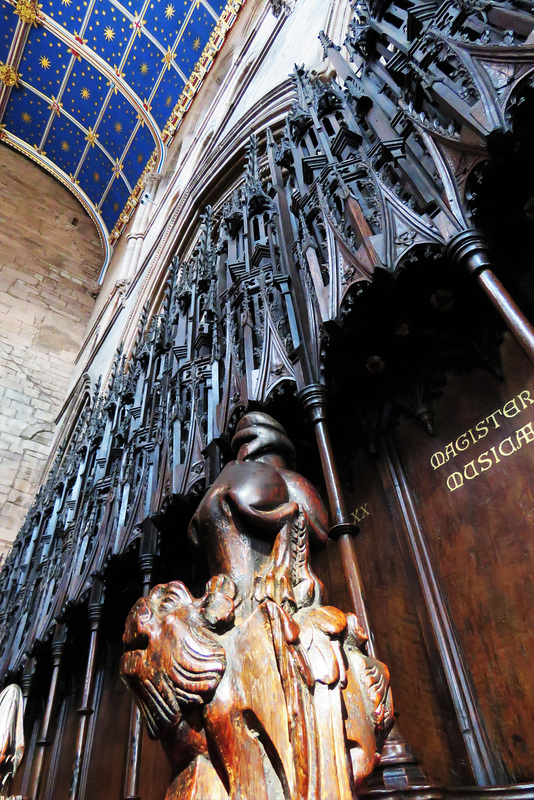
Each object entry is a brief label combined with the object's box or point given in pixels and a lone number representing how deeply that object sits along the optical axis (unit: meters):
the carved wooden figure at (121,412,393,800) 0.90
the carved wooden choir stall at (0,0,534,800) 1.01
